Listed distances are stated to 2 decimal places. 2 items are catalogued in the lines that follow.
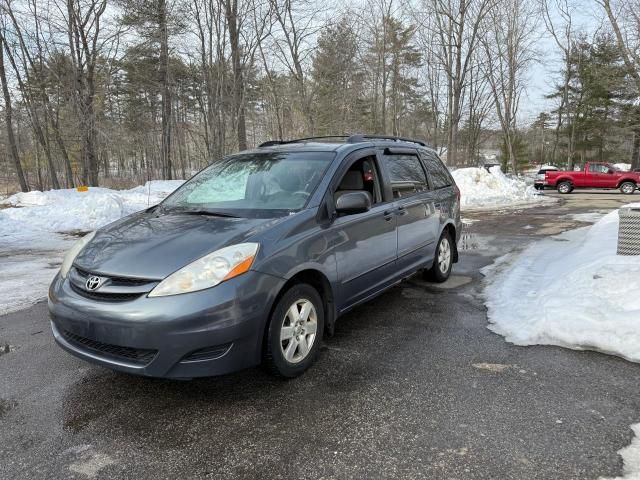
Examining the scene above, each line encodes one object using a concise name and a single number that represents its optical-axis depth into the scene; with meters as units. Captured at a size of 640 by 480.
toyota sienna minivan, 2.61
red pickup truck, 22.81
